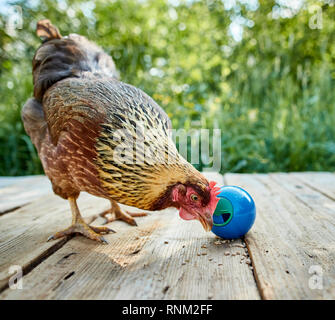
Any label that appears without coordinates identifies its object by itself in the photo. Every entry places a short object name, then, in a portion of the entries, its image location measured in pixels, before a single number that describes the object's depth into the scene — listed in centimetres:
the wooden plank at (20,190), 91
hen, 64
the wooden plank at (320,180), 95
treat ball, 65
